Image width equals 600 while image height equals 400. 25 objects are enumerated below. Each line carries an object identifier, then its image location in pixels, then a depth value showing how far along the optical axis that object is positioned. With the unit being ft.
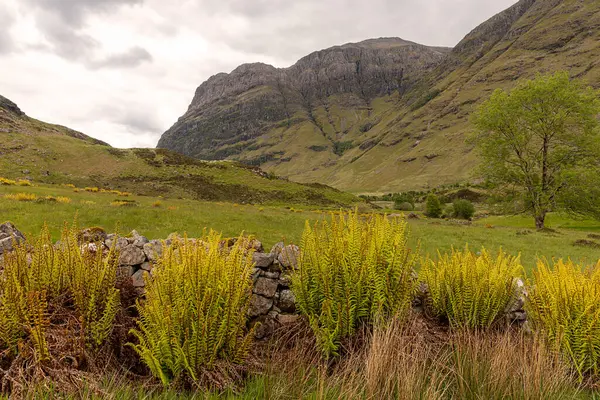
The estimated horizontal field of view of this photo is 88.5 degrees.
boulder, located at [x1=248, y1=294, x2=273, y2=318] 18.76
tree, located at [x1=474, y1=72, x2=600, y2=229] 93.04
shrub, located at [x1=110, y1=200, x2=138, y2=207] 62.01
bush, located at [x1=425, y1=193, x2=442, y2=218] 203.82
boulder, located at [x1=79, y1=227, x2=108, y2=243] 22.43
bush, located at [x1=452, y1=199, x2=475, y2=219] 203.72
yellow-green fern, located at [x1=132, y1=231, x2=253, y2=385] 11.60
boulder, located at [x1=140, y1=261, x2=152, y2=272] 19.85
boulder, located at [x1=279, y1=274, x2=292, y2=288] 20.08
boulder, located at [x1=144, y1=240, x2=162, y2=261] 20.03
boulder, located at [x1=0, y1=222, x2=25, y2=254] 19.62
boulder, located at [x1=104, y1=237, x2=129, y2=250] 20.97
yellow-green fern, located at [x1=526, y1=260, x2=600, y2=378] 13.89
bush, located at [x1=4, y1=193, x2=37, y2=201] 55.32
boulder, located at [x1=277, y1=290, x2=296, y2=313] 19.62
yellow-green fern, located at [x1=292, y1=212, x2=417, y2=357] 14.34
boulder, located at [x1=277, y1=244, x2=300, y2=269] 20.14
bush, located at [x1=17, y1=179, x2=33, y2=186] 84.56
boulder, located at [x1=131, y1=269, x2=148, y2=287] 18.84
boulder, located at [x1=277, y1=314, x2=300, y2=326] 18.30
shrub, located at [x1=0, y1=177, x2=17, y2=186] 81.45
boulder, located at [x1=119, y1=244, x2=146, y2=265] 19.82
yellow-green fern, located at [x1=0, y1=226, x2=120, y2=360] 11.84
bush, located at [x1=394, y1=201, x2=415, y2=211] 245.94
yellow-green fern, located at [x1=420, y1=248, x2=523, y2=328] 16.70
